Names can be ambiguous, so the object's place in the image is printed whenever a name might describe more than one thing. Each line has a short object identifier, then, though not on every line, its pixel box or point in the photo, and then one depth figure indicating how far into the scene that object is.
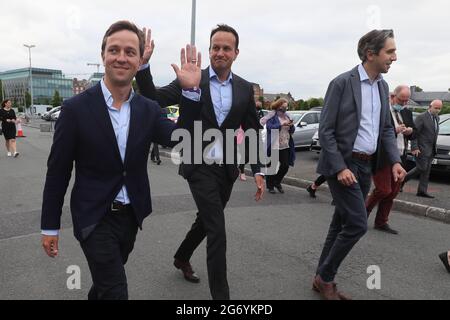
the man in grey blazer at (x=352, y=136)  3.04
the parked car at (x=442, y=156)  8.55
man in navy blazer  2.04
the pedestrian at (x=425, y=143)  7.00
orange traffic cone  21.75
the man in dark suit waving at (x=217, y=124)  2.74
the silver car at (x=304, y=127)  14.73
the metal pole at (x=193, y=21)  16.38
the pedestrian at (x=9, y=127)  12.42
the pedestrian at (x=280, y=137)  7.73
